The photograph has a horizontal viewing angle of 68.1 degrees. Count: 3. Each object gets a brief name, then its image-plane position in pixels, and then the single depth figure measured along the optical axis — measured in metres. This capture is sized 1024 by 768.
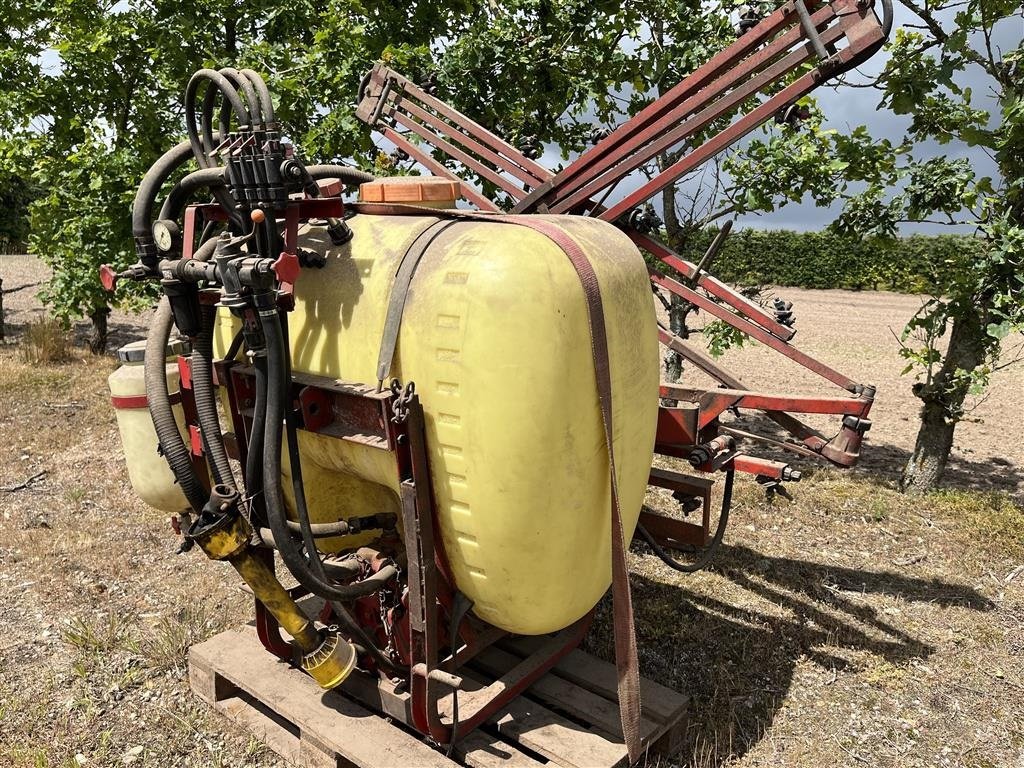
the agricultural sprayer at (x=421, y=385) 2.46
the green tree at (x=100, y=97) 8.11
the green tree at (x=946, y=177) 4.93
